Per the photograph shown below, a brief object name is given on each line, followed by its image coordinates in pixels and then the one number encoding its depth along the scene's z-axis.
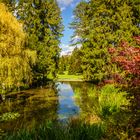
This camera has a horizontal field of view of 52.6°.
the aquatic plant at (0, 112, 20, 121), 7.09
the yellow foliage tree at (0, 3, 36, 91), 9.01
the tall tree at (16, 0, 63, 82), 17.42
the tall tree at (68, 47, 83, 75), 27.69
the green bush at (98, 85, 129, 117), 6.19
